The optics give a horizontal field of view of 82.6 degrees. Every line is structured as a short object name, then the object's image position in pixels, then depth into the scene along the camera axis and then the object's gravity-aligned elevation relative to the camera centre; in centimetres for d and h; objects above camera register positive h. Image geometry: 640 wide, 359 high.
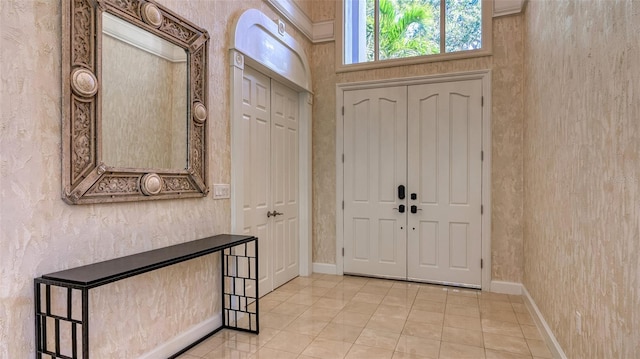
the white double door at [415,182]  411 -5
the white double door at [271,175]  356 +3
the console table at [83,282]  165 -48
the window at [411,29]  415 +179
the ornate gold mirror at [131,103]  187 +46
